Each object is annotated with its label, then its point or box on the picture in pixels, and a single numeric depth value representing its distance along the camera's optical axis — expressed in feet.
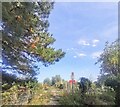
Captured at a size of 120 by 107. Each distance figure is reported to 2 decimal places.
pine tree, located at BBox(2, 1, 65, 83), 9.53
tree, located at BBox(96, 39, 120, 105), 18.69
